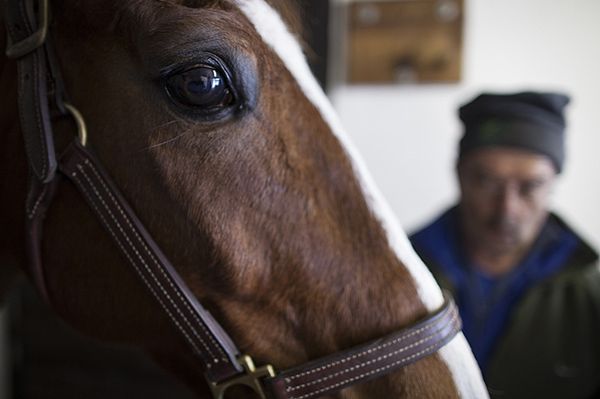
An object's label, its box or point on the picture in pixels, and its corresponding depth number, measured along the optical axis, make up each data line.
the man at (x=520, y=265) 0.98
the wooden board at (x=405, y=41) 1.68
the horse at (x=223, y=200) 0.49
